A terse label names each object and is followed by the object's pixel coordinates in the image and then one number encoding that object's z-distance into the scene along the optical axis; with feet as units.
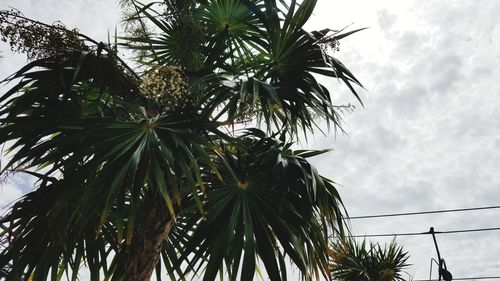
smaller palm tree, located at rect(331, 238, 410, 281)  28.55
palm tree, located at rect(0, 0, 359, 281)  12.07
